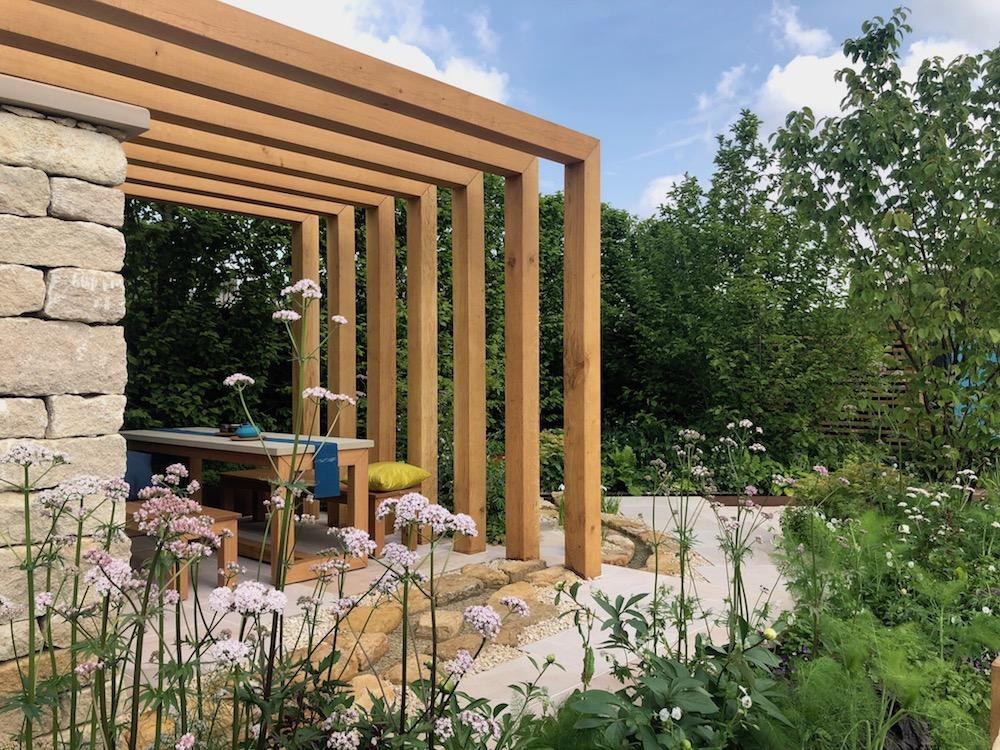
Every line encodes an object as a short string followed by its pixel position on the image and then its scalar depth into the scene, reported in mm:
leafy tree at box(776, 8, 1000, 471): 6016
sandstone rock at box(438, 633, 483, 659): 3507
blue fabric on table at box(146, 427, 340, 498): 4801
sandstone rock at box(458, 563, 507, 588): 4727
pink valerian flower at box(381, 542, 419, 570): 1569
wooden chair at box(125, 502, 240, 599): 4355
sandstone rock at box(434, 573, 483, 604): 4398
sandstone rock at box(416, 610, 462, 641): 3816
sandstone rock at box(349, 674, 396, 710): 2945
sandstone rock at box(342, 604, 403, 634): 3822
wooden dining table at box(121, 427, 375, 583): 4840
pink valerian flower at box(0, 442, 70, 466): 1610
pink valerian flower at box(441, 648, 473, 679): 1573
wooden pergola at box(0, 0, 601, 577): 3207
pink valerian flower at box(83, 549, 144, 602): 1471
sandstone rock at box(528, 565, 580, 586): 4707
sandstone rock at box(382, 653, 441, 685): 3256
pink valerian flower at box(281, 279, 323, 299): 1937
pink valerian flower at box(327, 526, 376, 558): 1604
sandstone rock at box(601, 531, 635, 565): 5383
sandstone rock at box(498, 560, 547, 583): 4852
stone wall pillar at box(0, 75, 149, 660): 2590
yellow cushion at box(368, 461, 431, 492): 5551
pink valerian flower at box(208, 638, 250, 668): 1245
